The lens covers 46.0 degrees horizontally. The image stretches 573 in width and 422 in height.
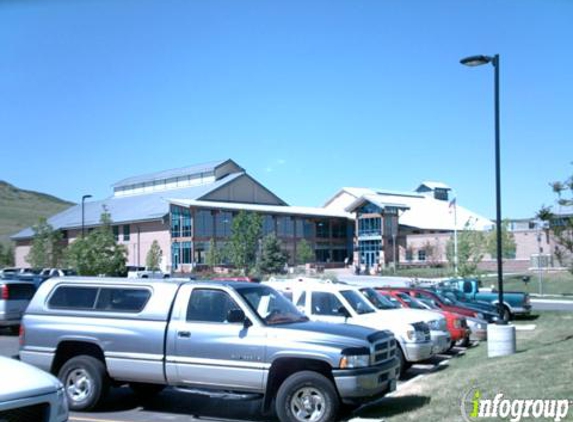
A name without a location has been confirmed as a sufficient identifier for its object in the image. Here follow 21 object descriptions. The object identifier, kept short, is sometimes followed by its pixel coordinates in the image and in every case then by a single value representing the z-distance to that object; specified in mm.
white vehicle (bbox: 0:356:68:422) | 5566
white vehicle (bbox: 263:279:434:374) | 13070
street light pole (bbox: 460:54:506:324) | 14836
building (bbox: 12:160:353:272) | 70812
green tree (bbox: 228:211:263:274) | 61906
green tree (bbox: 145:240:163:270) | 67562
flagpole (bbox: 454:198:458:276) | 48438
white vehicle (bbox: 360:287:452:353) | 14406
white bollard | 13805
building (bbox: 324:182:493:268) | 79812
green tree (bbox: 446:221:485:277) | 45000
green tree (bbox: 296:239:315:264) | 77125
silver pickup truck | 8531
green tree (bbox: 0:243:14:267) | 87300
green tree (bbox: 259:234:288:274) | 63094
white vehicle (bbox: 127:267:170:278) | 41400
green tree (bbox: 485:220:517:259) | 59022
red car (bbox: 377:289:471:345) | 17109
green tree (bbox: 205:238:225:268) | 64562
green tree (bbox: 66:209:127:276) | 49625
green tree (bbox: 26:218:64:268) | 74312
